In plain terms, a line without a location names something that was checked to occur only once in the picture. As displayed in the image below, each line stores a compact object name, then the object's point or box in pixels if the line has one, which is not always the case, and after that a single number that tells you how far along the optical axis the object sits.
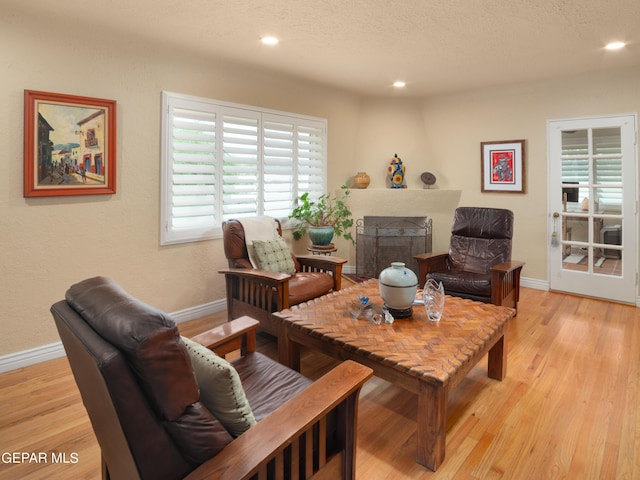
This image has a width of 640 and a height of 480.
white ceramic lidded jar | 2.40
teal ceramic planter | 4.61
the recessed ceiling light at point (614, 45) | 3.38
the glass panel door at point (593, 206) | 4.25
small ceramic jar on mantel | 5.39
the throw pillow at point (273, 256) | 3.51
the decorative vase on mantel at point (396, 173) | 5.44
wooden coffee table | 1.86
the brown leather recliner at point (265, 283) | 3.12
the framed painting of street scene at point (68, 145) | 2.79
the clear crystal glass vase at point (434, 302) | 2.43
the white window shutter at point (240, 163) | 3.98
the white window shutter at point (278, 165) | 4.37
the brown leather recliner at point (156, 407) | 0.98
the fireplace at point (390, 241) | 5.08
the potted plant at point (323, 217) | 4.63
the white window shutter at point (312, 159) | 4.79
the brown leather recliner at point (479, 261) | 3.57
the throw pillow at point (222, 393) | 1.19
